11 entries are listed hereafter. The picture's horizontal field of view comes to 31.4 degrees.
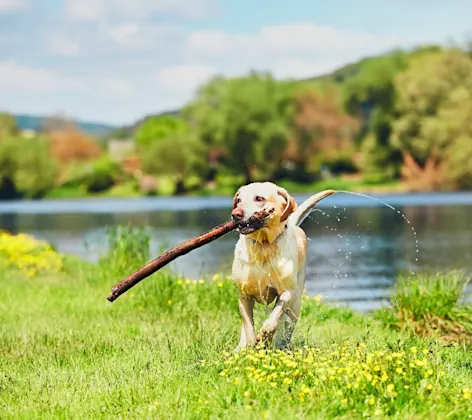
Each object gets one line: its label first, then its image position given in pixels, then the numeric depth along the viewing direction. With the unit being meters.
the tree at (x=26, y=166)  89.12
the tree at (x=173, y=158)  86.00
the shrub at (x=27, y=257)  17.88
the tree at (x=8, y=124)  113.66
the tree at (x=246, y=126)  82.25
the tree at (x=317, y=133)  87.38
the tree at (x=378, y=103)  82.19
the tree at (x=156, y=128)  147.88
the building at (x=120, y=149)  135.02
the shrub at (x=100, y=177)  97.94
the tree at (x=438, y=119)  65.12
